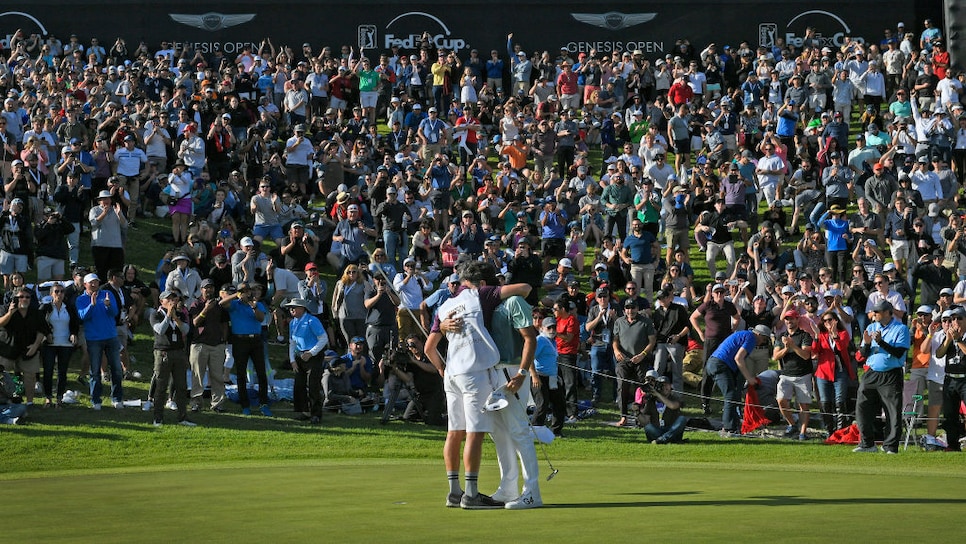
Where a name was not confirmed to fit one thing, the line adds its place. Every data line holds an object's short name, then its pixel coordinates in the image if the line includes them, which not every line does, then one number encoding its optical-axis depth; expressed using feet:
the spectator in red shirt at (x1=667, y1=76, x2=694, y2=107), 108.88
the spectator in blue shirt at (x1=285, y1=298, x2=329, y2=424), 61.72
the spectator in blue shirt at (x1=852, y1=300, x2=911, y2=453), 53.21
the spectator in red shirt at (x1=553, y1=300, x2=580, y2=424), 65.05
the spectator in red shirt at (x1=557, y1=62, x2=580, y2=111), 112.57
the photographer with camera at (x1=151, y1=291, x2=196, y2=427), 59.16
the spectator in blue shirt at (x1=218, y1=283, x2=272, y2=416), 62.59
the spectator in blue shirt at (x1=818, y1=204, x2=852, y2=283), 80.02
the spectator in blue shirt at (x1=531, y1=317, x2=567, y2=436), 58.65
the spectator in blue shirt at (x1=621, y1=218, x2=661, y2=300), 79.51
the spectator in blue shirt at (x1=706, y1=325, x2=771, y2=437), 61.93
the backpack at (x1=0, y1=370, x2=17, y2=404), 60.29
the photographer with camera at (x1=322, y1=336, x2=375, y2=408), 64.34
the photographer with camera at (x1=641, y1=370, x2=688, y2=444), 58.13
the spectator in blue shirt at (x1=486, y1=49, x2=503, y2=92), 119.14
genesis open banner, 125.29
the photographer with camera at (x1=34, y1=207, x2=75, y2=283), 72.90
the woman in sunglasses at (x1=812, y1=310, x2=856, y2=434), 60.59
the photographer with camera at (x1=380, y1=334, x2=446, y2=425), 61.52
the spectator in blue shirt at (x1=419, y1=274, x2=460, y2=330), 63.32
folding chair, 56.18
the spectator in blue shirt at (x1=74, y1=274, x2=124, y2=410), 61.57
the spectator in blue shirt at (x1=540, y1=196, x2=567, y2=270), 84.43
